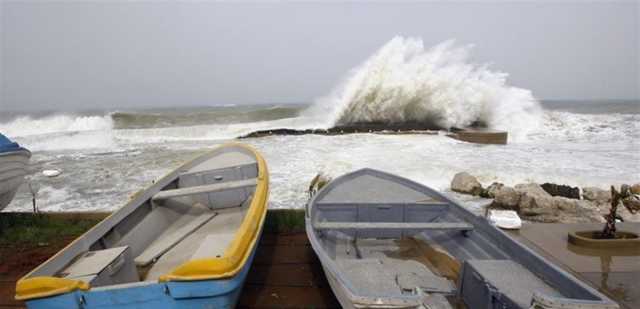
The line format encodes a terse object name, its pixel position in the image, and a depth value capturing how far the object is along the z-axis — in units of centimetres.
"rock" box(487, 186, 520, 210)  571
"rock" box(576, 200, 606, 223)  505
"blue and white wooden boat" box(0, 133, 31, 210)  443
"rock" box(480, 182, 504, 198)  648
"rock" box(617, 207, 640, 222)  499
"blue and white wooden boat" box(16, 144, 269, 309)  188
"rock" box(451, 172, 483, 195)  679
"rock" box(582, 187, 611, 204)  599
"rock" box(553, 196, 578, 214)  530
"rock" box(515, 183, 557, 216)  540
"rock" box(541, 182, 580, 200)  652
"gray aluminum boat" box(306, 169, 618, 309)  201
